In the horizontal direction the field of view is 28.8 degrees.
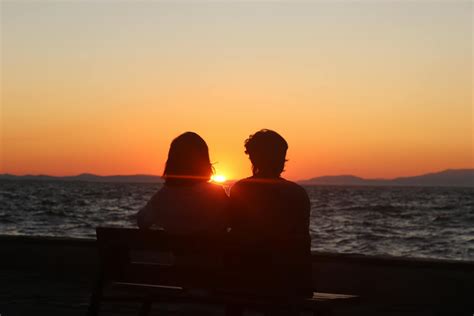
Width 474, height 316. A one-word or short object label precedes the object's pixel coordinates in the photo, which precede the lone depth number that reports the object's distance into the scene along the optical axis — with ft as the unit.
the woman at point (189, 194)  20.51
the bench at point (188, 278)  20.24
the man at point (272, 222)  19.80
